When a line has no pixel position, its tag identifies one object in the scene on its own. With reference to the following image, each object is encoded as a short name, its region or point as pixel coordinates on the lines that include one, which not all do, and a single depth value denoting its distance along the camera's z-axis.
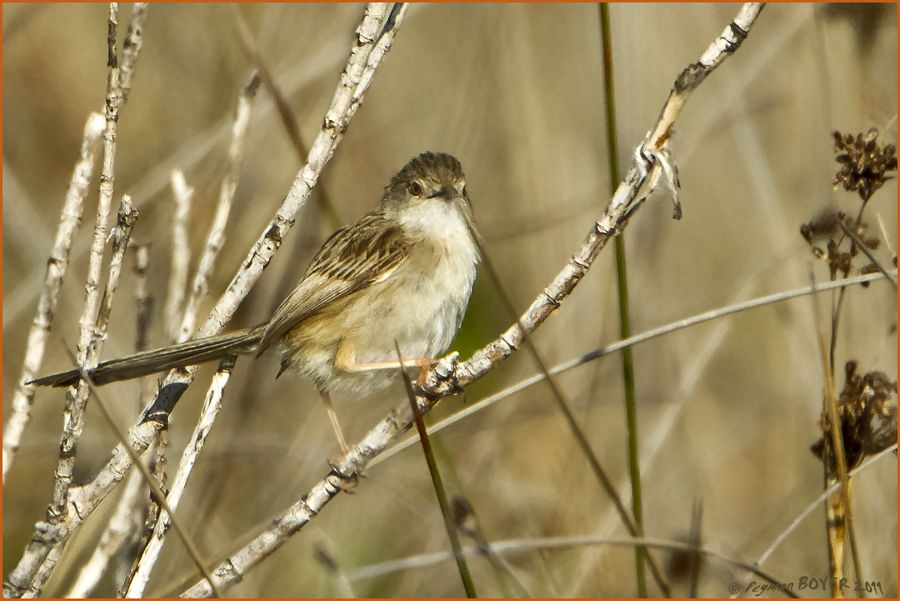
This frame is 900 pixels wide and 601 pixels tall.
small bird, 8.12
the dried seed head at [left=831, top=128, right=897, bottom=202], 5.54
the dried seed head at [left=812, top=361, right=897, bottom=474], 5.66
